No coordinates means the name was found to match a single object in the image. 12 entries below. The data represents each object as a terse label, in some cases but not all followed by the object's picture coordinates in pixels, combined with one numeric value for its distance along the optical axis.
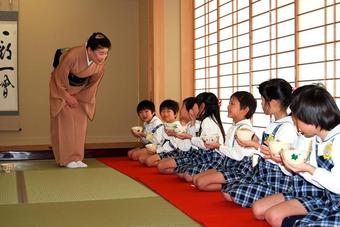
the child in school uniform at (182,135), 5.80
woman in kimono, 6.67
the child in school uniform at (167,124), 6.68
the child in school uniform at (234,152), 4.69
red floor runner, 3.73
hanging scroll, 9.75
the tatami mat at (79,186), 4.72
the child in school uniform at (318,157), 2.87
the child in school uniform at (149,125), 6.99
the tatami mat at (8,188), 4.55
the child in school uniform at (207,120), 5.30
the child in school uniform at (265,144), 3.92
